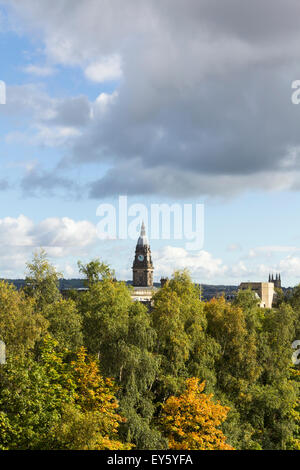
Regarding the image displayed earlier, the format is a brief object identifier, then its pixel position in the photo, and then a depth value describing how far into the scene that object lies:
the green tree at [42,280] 71.81
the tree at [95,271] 81.50
